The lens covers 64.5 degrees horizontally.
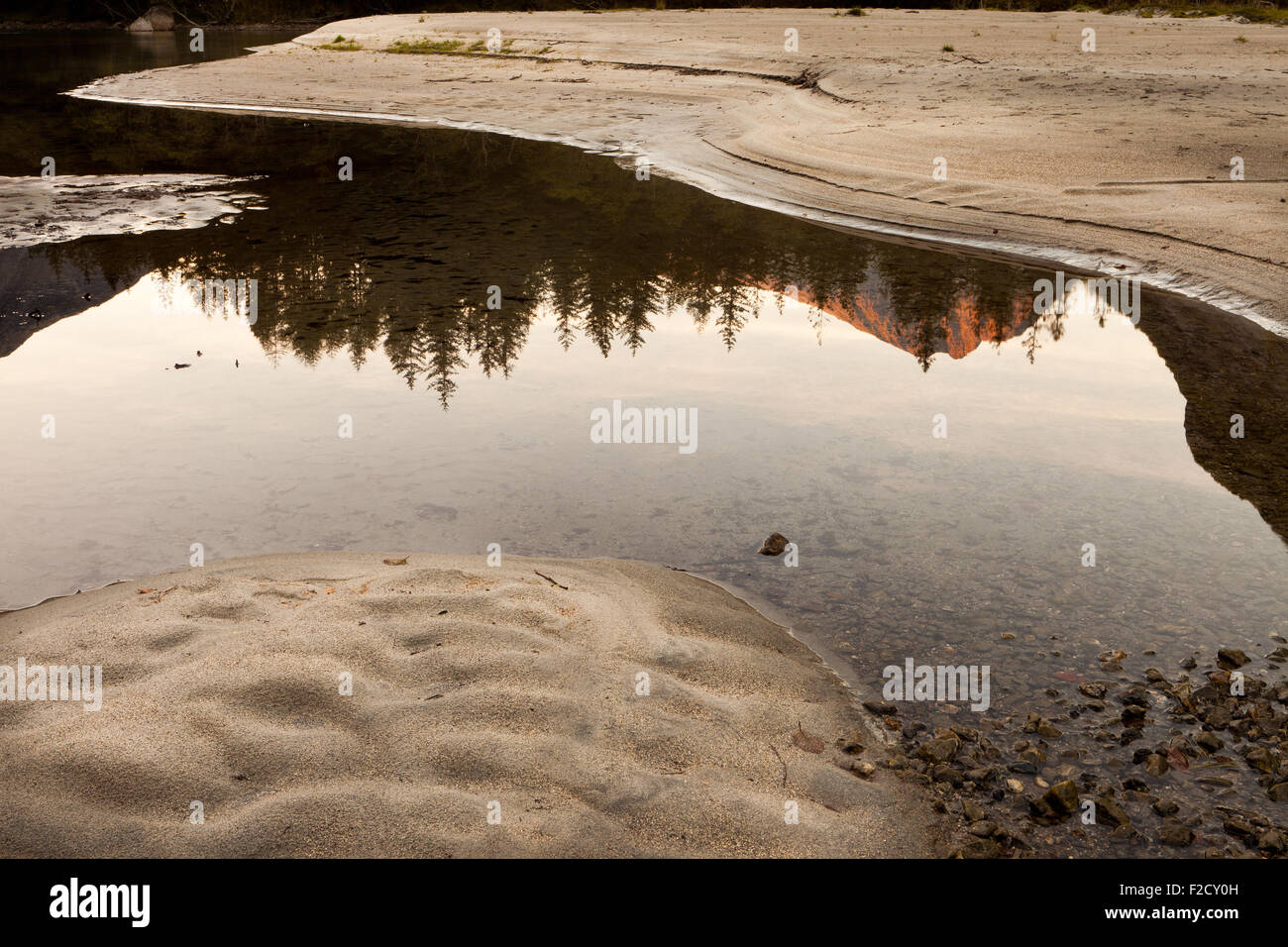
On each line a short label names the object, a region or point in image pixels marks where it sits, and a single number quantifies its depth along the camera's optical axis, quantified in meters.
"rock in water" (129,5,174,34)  73.50
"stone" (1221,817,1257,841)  4.19
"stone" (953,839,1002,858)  4.10
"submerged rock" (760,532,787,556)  6.70
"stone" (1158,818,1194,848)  4.17
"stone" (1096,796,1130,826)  4.27
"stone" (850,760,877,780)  4.57
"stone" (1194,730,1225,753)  4.74
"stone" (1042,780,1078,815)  4.34
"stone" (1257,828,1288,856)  4.11
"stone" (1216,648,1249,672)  5.39
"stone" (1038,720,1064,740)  4.87
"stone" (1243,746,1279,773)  4.59
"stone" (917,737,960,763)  4.69
